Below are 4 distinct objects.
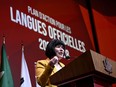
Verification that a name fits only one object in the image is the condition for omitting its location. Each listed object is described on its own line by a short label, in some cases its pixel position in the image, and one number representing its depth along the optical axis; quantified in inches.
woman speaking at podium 141.3
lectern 125.5
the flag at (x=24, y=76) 251.3
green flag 236.9
